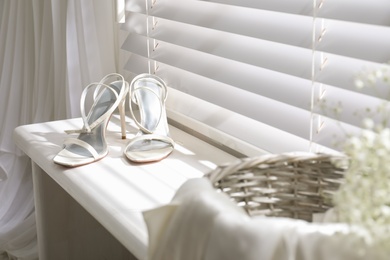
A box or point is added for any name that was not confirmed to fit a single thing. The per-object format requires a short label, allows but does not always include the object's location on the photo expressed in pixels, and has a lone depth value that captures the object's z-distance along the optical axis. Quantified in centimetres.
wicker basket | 127
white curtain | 214
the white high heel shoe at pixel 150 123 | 173
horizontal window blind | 142
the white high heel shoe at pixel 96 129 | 172
